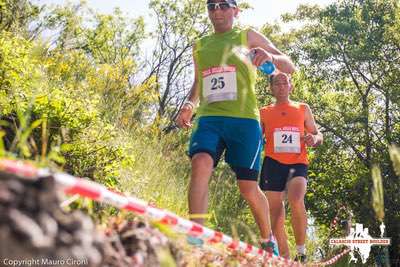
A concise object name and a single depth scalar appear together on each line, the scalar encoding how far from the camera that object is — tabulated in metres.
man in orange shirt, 5.48
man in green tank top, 3.95
